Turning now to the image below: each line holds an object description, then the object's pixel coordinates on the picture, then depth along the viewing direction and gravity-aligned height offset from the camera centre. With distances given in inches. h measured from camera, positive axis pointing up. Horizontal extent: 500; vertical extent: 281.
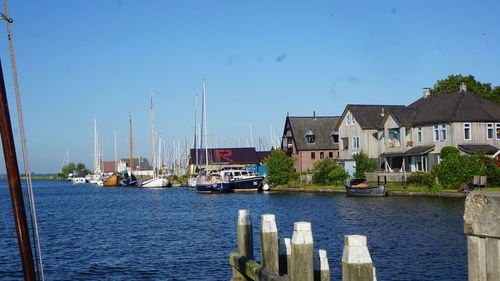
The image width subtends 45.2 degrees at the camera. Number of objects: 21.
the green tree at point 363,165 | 2824.8 -7.4
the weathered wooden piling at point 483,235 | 230.8 -29.2
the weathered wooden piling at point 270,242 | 436.8 -55.5
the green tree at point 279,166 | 3368.6 -3.7
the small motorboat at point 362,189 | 2292.1 -99.3
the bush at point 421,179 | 2188.9 -65.0
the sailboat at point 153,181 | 4574.3 -92.5
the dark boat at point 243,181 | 3312.0 -80.6
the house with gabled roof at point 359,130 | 3019.2 +173.8
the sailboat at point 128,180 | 5221.5 -91.1
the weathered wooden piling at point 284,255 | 461.1 -69.6
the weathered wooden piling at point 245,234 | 516.1 -58.1
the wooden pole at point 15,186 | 313.4 -7.1
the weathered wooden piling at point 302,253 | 358.0 -52.9
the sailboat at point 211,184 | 3309.5 -91.8
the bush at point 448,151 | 2333.9 +40.2
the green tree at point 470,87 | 3230.8 +411.0
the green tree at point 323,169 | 2970.0 -22.6
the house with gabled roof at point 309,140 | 3774.6 +159.6
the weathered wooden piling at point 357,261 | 268.2 -43.9
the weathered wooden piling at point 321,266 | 446.0 -77.1
